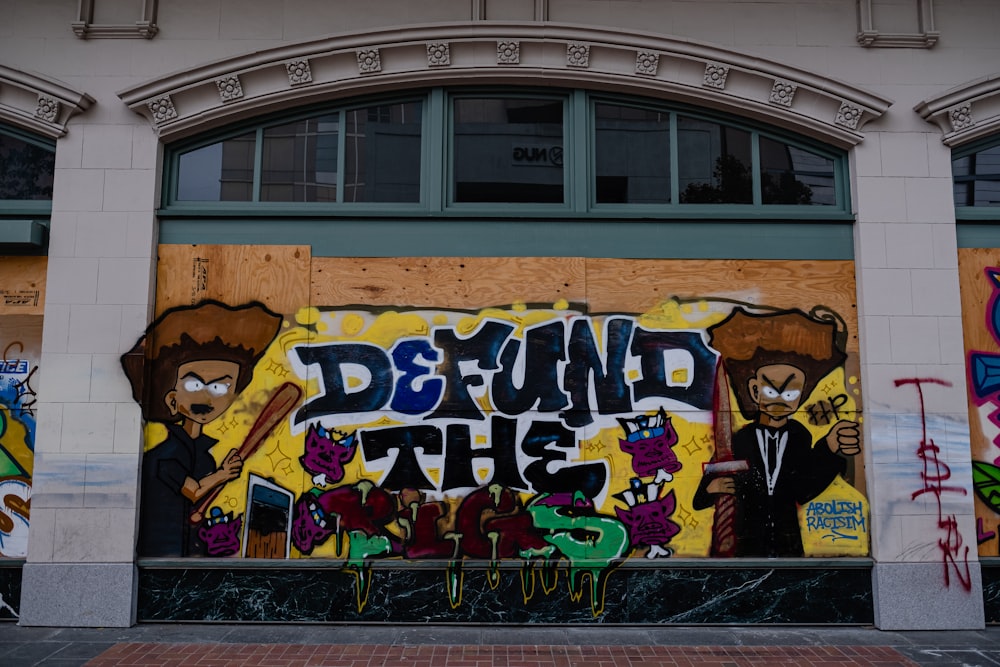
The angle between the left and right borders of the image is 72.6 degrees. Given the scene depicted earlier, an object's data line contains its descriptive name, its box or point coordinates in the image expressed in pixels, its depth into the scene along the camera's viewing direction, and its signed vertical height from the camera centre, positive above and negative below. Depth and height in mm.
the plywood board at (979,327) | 6664 +742
